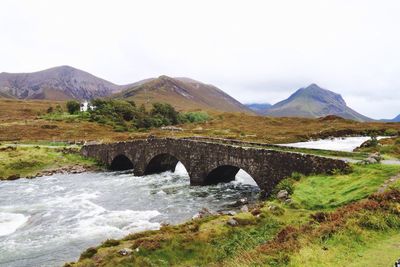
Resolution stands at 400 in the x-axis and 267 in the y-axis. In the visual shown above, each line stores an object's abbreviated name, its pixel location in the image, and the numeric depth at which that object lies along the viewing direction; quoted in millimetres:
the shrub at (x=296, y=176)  29183
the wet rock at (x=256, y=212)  22678
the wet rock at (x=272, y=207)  22891
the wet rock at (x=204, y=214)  26184
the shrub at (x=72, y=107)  129750
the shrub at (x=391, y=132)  80969
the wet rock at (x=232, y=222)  21483
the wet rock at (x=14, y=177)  56231
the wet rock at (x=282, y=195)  25503
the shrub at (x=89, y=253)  20062
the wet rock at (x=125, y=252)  19000
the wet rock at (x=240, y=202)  31953
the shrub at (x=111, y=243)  21203
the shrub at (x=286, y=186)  26866
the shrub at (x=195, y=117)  140875
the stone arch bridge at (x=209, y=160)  30609
